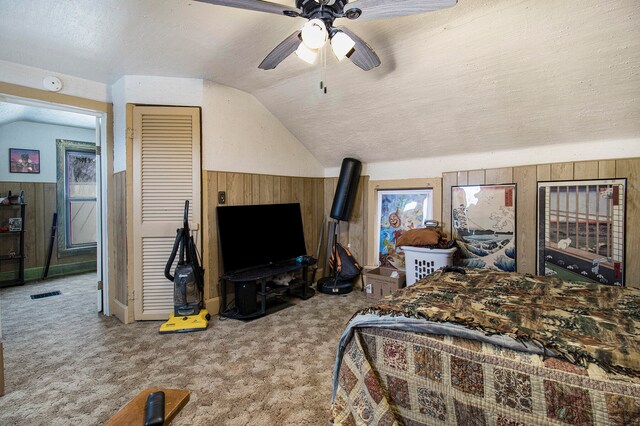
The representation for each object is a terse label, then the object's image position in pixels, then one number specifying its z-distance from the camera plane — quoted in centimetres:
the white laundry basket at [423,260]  313
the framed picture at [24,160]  459
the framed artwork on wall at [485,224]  305
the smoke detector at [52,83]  287
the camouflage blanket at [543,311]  106
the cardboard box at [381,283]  354
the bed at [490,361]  97
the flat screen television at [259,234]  323
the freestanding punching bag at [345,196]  400
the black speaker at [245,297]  313
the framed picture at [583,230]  252
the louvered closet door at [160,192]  307
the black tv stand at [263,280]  312
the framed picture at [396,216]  371
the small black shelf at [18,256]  439
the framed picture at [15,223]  446
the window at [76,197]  503
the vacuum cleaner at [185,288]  285
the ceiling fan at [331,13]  151
